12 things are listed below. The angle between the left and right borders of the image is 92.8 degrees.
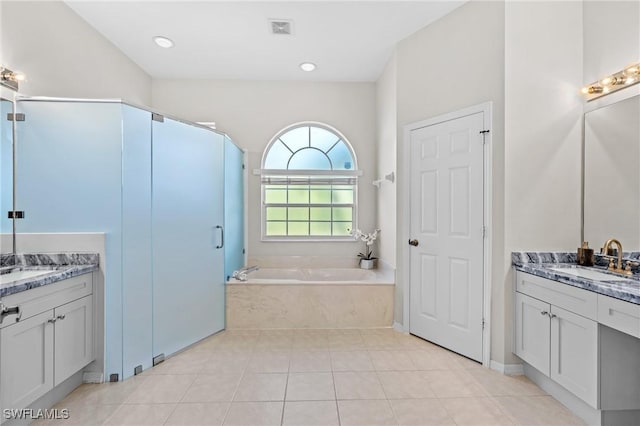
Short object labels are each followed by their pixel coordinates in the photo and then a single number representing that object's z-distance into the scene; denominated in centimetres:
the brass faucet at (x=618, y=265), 196
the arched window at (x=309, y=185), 420
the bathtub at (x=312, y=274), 390
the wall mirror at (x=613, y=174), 200
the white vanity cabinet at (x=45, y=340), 160
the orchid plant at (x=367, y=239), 397
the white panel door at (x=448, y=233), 251
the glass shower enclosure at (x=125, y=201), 218
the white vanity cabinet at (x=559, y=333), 173
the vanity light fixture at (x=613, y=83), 197
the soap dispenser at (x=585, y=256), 219
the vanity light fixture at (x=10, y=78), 205
